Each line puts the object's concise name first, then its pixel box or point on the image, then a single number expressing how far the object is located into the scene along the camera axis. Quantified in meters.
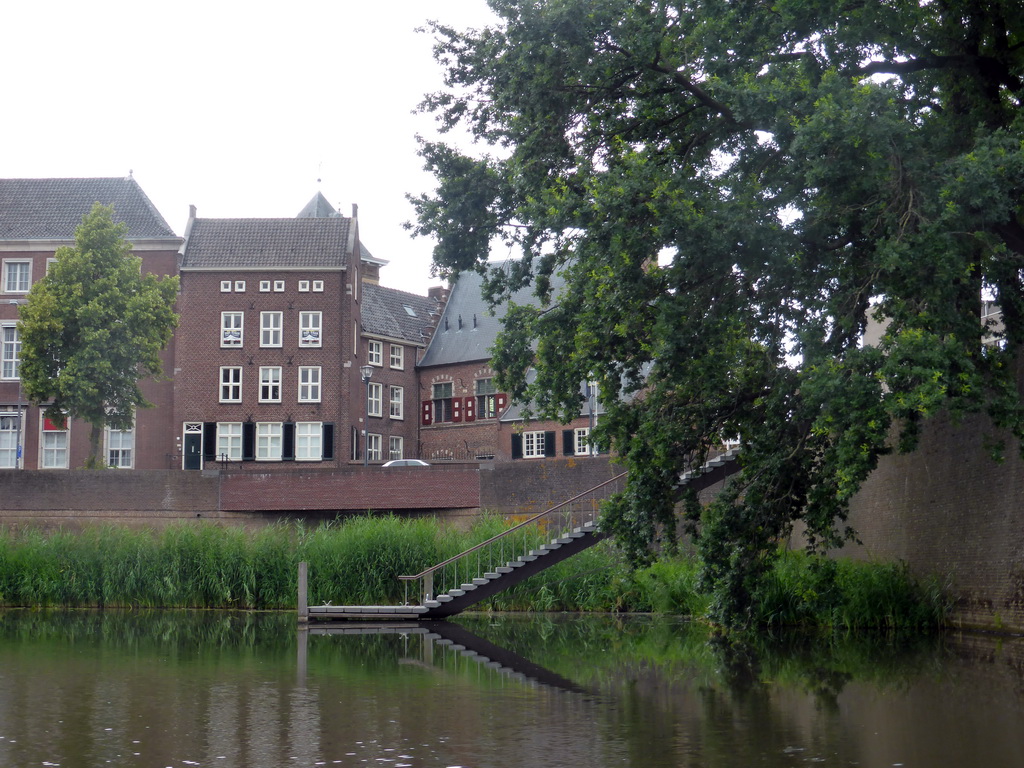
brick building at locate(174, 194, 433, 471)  51.12
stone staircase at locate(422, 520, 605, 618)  25.23
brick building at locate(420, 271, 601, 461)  58.31
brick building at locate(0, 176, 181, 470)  48.78
